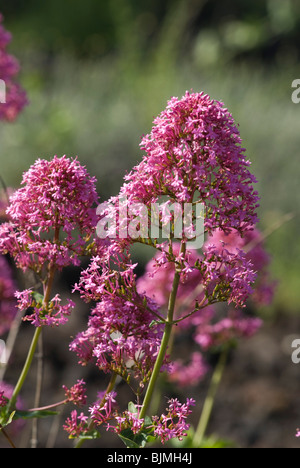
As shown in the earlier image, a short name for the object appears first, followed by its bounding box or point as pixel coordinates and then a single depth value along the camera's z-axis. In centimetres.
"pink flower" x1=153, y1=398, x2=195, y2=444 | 97
